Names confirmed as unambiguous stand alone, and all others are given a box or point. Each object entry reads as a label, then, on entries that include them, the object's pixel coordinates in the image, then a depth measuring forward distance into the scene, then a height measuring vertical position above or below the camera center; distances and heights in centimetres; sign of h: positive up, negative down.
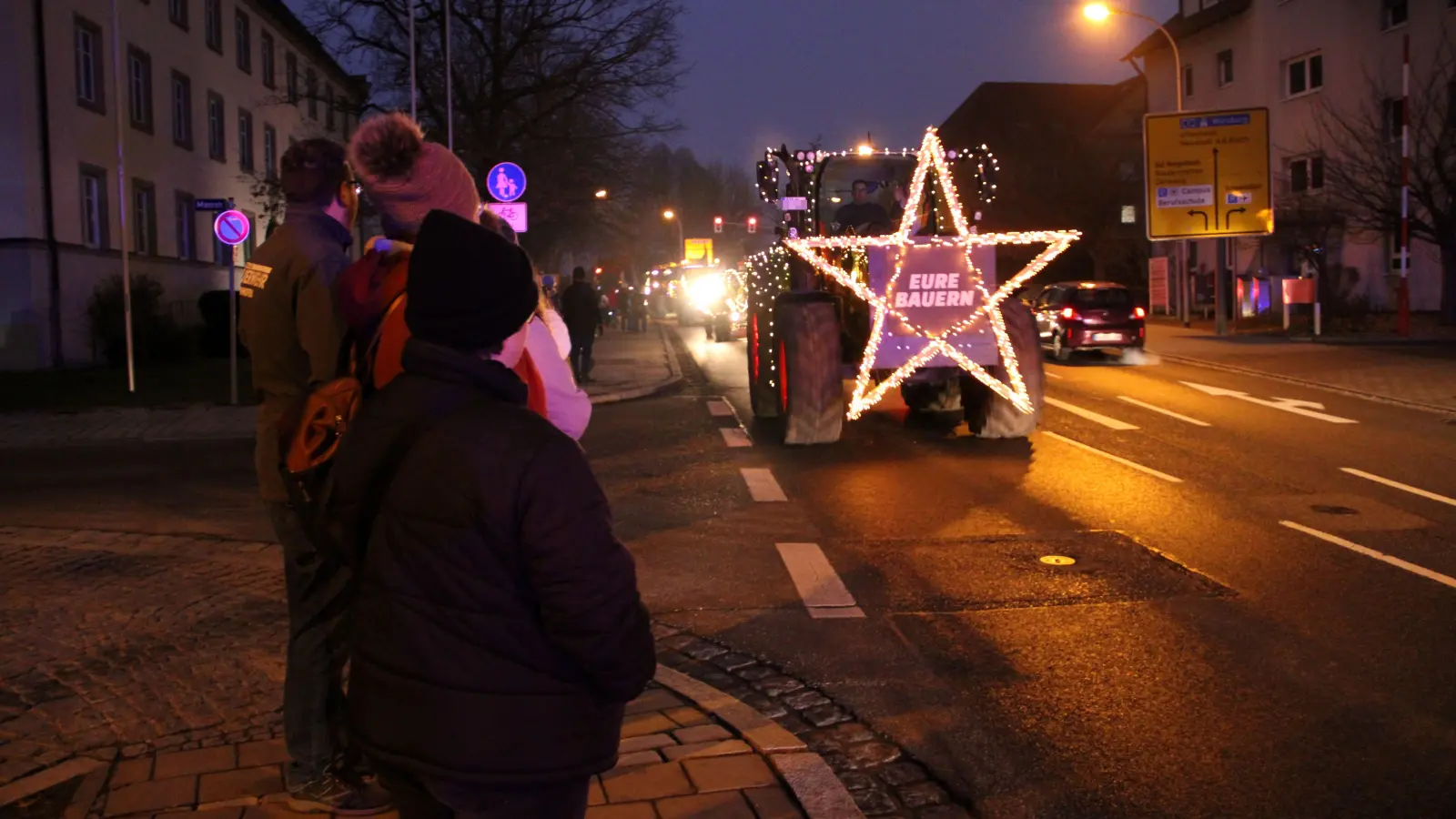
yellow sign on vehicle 5600 +359
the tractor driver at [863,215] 1338 +117
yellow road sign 3005 +333
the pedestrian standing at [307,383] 385 -10
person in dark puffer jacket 229 -41
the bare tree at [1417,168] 2803 +327
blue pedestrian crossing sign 1870 +221
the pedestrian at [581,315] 2156 +39
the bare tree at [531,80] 3309 +651
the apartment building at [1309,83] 3506 +696
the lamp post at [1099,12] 2970 +688
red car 2405 +11
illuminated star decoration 1179 +39
